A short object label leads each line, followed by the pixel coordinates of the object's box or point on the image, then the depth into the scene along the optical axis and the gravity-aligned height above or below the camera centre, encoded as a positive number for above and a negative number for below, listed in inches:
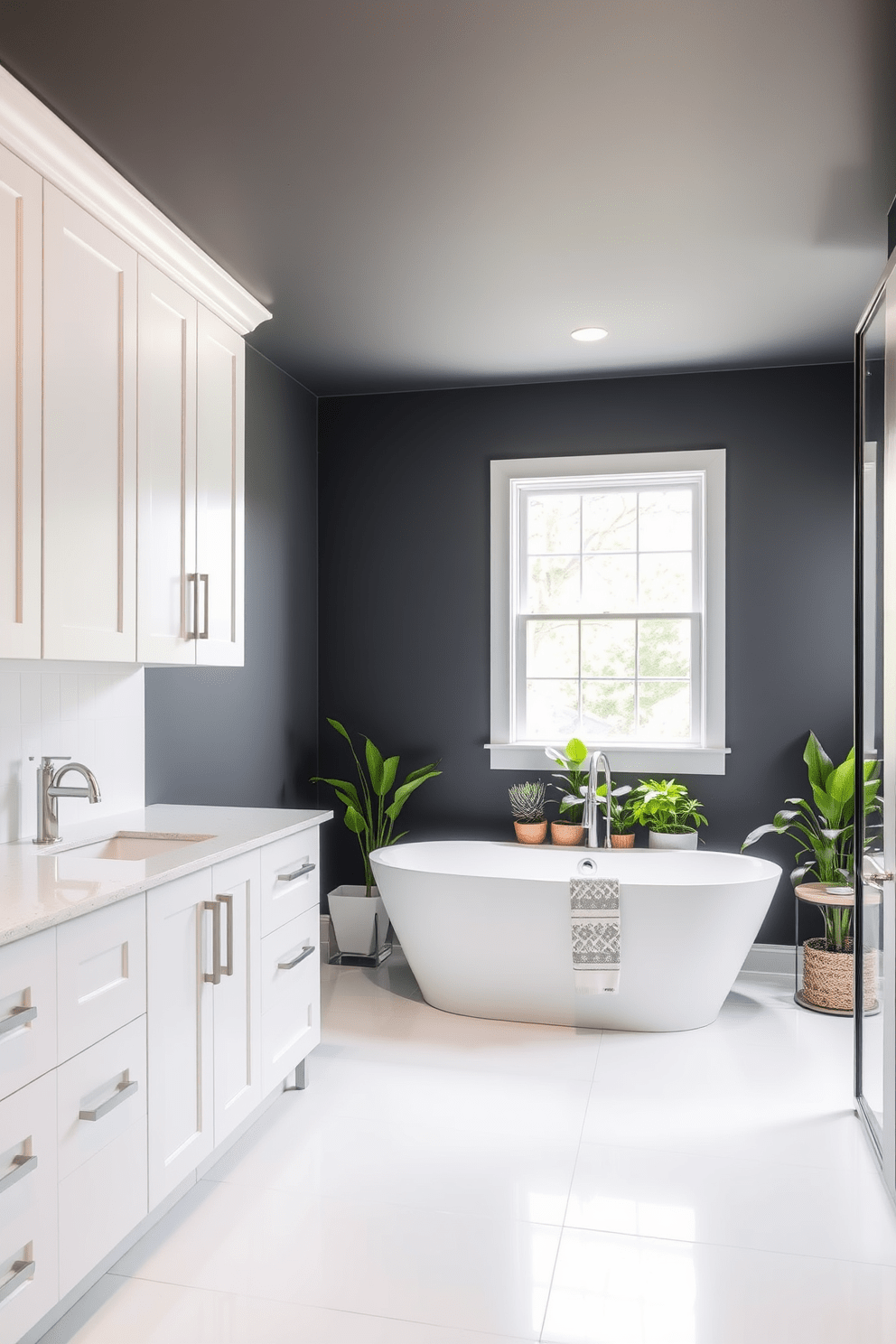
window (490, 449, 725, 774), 174.9 +13.2
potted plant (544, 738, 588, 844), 173.3 -18.8
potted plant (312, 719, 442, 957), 174.7 -27.7
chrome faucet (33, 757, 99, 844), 102.7 -12.1
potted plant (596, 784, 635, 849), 170.9 -23.7
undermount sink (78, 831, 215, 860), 108.3 -17.9
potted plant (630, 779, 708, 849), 168.4 -22.5
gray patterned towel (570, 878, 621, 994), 136.3 -35.6
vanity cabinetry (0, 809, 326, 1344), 68.9 -31.7
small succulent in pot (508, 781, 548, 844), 177.5 -22.2
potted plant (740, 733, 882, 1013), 150.1 -29.9
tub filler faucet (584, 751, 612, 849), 164.7 -19.6
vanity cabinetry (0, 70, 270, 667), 83.0 +25.8
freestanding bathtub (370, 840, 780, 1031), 136.8 -37.2
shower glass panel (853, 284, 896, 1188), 98.2 -5.0
